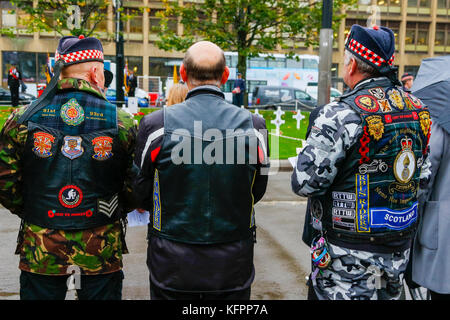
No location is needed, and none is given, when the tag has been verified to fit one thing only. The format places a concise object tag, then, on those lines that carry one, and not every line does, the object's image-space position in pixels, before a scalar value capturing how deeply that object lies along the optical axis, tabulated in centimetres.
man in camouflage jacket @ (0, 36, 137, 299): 254
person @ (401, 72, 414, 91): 1059
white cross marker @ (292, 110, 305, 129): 1626
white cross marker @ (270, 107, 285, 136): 1484
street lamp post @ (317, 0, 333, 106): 1180
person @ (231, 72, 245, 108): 2216
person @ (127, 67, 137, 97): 2514
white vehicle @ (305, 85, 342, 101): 3810
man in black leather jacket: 230
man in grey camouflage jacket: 247
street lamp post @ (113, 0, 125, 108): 1669
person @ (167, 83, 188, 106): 472
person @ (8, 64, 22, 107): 2216
